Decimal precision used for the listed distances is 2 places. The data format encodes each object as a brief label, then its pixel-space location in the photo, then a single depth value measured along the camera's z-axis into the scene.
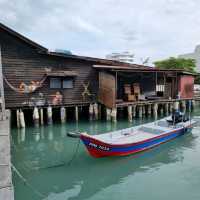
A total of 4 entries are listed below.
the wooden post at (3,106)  8.39
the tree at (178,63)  31.48
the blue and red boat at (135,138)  6.56
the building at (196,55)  44.81
